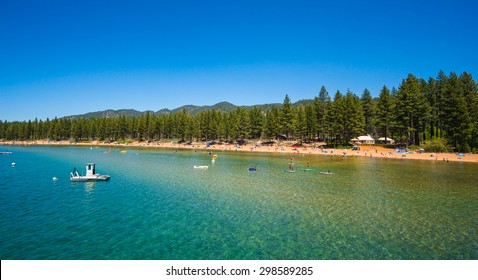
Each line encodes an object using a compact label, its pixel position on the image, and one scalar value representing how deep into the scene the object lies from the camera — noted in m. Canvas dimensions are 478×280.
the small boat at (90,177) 39.97
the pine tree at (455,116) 69.94
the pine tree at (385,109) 90.25
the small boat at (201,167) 56.32
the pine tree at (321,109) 112.81
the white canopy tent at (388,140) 105.29
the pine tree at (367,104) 108.64
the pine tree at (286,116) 116.81
